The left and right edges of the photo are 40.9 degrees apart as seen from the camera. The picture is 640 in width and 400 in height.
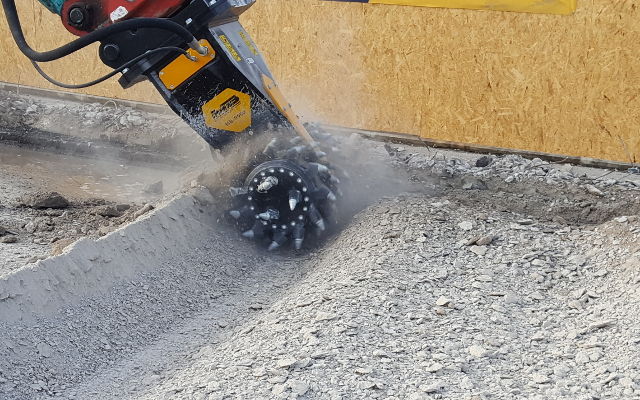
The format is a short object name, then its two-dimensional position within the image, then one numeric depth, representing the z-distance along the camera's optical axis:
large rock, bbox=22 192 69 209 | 5.83
